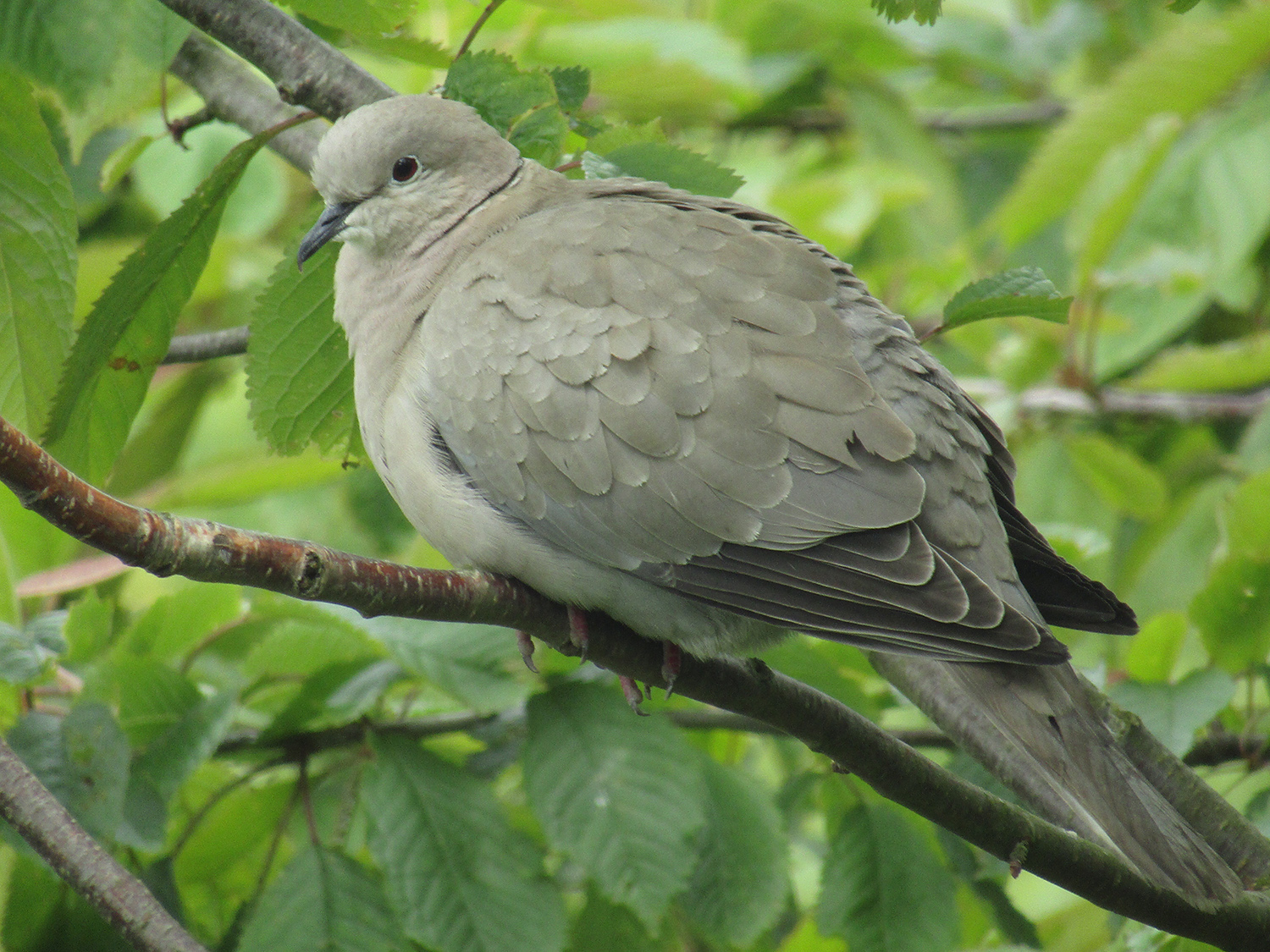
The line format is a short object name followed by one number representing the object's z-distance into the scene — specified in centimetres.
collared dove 443
